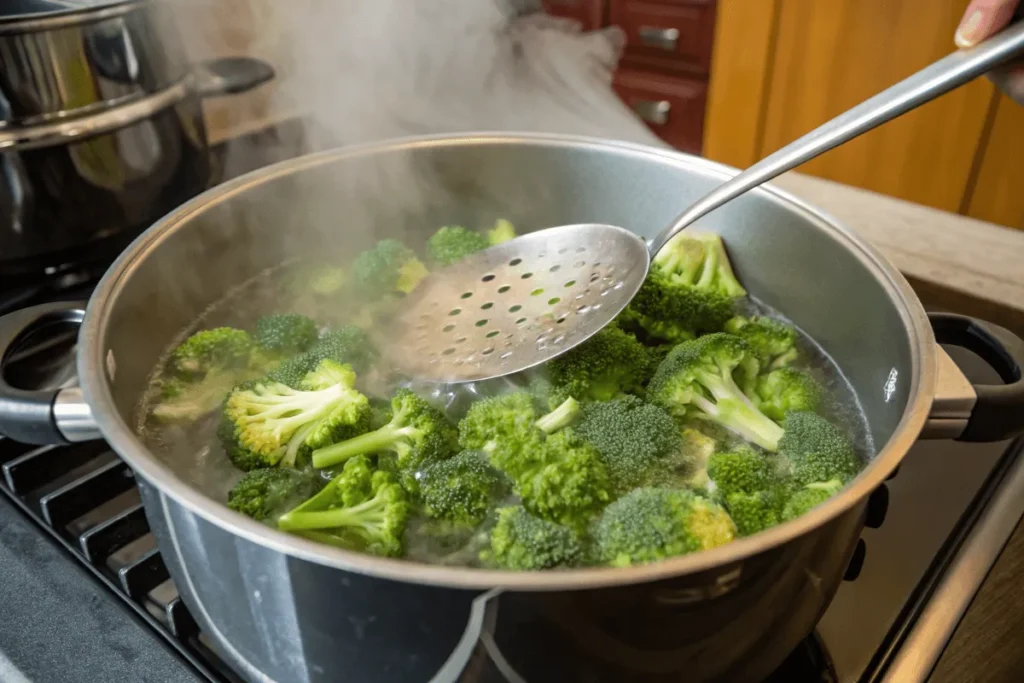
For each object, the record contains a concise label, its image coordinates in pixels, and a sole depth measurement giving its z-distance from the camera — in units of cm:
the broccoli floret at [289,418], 42
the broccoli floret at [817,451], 42
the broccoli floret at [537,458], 40
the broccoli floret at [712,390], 44
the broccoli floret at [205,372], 45
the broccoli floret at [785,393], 45
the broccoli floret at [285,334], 47
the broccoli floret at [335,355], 45
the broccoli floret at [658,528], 37
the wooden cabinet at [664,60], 107
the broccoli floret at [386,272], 51
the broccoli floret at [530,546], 38
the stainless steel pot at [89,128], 44
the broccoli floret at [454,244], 51
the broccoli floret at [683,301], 48
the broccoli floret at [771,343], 47
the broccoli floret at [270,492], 40
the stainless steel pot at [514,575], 32
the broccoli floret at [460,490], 40
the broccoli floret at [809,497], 40
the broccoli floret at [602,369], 45
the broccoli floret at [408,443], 42
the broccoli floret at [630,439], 42
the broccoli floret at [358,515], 39
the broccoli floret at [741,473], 41
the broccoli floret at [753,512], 40
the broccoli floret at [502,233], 53
